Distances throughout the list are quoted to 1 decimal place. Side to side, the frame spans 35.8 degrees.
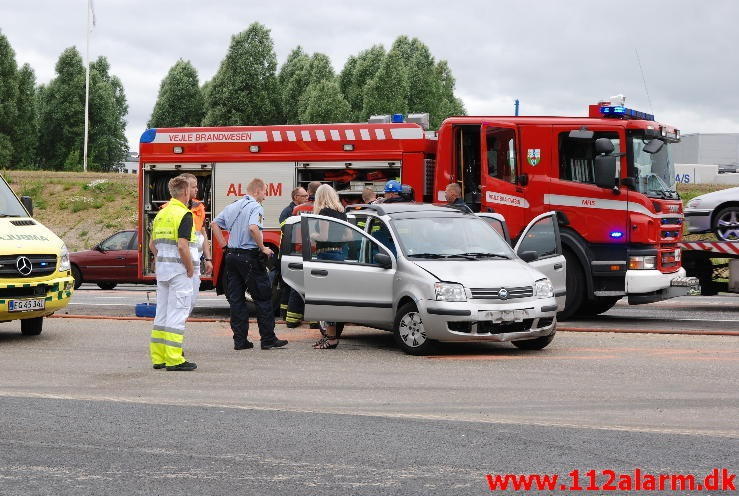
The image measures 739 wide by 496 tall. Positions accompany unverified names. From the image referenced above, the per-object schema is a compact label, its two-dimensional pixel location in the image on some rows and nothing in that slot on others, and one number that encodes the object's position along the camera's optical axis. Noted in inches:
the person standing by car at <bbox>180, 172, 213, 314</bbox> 448.5
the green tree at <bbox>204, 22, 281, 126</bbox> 2783.0
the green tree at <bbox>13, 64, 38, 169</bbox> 2783.0
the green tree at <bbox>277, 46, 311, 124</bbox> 2947.8
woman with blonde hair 500.7
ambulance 510.0
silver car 457.4
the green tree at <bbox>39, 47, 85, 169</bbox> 2869.1
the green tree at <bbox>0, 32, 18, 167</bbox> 2714.1
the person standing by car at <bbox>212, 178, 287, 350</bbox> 491.5
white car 723.1
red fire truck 613.6
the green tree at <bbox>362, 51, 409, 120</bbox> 2694.4
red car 1018.7
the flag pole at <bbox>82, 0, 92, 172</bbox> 2294.5
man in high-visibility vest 428.5
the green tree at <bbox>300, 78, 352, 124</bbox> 2672.2
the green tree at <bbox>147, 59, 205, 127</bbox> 3034.0
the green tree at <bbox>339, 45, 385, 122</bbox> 2910.9
